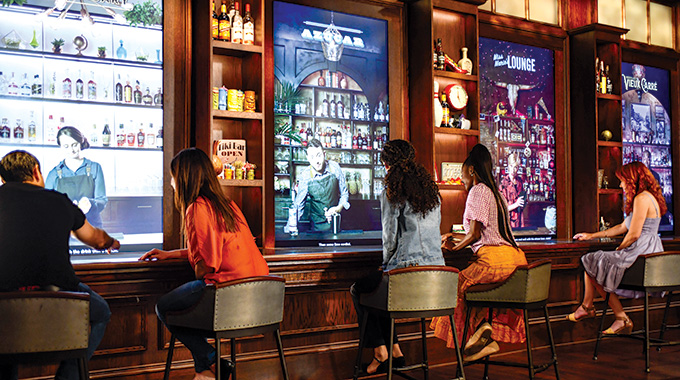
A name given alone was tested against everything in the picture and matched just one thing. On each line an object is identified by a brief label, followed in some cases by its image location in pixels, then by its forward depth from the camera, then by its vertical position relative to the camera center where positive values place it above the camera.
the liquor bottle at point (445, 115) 5.60 +0.71
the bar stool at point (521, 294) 3.96 -0.62
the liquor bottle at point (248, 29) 4.61 +1.22
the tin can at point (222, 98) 4.52 +0.71
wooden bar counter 3.66 -0.79
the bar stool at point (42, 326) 2.54 -0.51
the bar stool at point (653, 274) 4.77 -0.61
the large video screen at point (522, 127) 6.14 +0.68
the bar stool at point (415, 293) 3.54 -0.54
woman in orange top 3.19 -0.22
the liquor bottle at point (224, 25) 4.54 +1.23
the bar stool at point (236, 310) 3.03 -0.54
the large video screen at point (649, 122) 7.04 +0.81
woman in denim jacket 3.79 -0.12
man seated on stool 2.82 -0.16
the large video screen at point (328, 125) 4.98 +0.59
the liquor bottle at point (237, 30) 4.58 +1.21
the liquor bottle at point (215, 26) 4.46 +1.22
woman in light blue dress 5.15 -0.36
